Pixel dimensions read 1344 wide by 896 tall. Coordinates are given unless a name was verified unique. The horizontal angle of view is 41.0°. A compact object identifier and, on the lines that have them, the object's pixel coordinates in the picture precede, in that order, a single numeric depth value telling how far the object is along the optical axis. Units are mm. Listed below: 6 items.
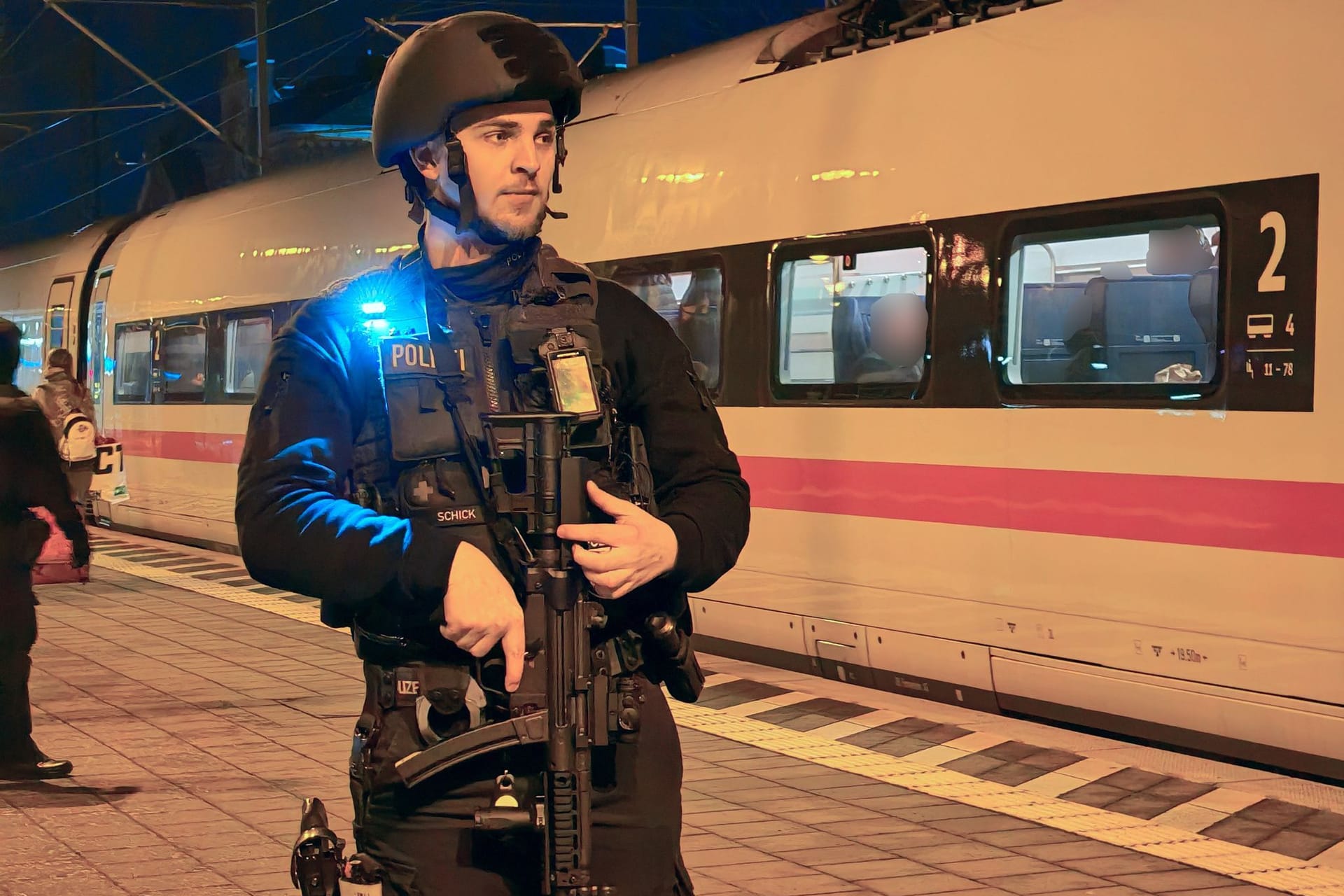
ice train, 6445
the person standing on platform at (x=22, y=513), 7363
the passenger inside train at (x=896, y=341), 8305
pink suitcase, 7820
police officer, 2568
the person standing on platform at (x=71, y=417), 14977
